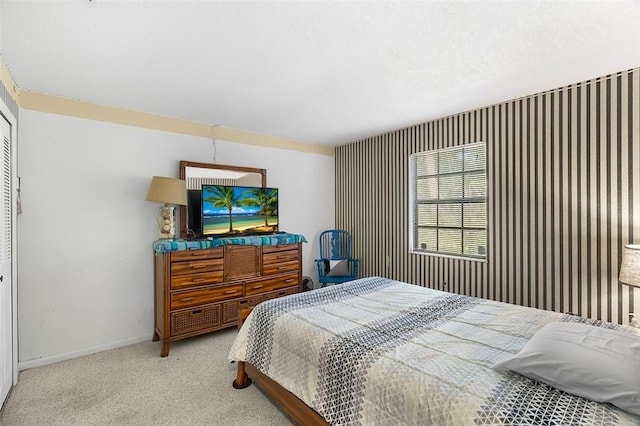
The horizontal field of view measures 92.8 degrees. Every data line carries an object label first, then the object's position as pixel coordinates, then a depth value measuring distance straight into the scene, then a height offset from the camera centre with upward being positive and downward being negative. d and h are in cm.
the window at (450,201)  356 +14
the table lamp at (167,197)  321 +17
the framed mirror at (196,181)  363 +40
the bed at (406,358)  122 -76
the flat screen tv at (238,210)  371 +4
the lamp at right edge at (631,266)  220 -41
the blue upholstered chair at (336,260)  449 -74
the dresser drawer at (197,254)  316 -44
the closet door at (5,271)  223 -43
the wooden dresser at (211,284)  313 -81
